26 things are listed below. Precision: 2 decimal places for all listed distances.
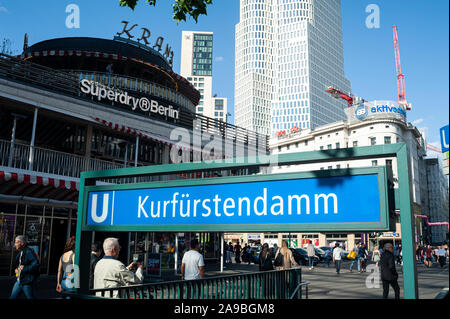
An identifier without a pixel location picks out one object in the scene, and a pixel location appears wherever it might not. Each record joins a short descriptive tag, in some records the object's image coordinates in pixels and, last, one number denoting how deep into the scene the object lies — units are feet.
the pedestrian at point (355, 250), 82.77
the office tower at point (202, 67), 537.65
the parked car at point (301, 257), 99.86
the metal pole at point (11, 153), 44.49
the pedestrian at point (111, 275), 14.15
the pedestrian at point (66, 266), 23.45
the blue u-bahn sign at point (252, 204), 7.61
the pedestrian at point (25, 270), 24.57
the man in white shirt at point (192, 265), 22.32
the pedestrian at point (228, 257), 102.72
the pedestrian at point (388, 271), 31.45
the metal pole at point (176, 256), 65.10
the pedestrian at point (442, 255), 90.63
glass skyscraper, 455.63
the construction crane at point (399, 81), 392.10
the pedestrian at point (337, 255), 70.78
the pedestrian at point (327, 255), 98.53
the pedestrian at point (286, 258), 38.86
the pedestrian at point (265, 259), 41.60
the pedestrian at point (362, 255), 74.49
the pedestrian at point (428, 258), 91.68
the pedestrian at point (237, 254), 108.78
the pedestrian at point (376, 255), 74.95
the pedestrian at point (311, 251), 81.15
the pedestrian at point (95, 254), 27.58
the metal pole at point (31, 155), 45.96
